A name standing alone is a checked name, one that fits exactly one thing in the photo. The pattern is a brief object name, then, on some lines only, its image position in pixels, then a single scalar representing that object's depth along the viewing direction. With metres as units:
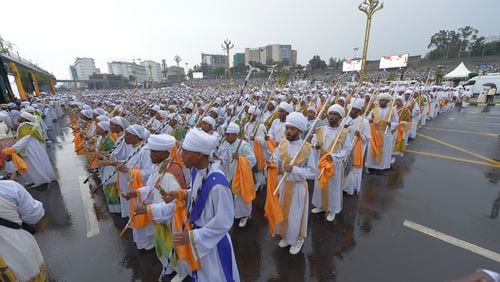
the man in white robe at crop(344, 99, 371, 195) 5.53
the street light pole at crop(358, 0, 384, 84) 18.94
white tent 31.65
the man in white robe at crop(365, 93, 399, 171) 7.24
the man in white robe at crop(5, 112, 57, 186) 6.52
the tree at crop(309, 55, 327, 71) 84.55
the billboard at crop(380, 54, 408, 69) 52.91
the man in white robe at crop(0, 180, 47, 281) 2.57
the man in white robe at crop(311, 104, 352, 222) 4.66
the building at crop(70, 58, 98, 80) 137.49
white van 27.56
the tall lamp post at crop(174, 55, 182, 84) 44.14
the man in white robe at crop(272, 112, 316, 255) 3.89
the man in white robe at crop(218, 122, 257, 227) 4.71
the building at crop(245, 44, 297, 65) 109.71
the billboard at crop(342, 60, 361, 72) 56.00
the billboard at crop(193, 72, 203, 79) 82.98
